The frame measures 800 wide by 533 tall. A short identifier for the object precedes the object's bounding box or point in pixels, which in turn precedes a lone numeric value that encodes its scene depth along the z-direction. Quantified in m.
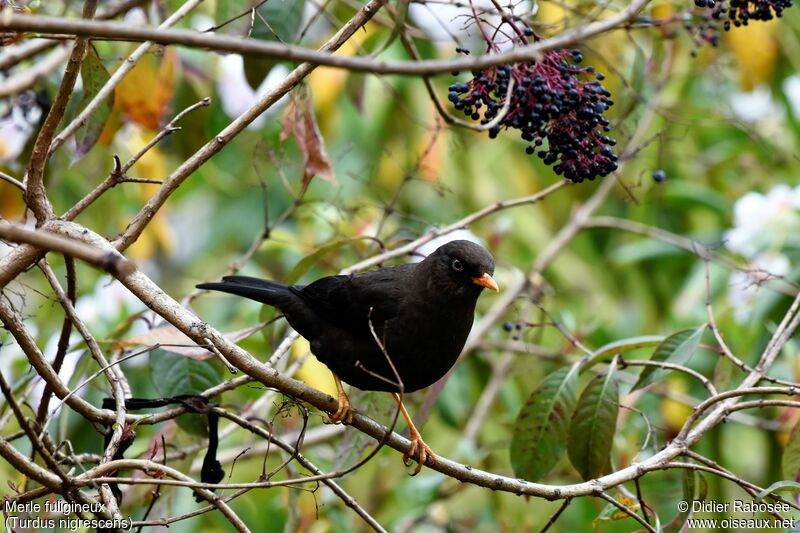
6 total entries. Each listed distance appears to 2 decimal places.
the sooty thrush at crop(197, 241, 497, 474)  7.00
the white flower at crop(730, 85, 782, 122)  14.89
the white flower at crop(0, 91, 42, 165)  8.74
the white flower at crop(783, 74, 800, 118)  12.42
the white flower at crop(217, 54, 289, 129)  10.75
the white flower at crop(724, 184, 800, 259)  9.80
